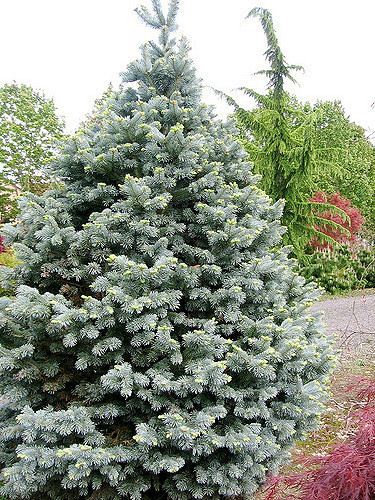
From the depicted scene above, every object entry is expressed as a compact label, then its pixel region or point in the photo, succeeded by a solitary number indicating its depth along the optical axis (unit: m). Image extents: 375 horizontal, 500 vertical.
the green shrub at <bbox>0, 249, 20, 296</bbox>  7.59
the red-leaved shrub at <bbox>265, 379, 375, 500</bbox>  1.19
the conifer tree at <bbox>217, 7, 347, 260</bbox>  8.52
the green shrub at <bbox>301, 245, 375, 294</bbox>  12.10
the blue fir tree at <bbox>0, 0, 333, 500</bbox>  1.95
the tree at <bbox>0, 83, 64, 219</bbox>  21.41
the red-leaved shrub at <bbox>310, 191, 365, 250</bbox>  13.14
